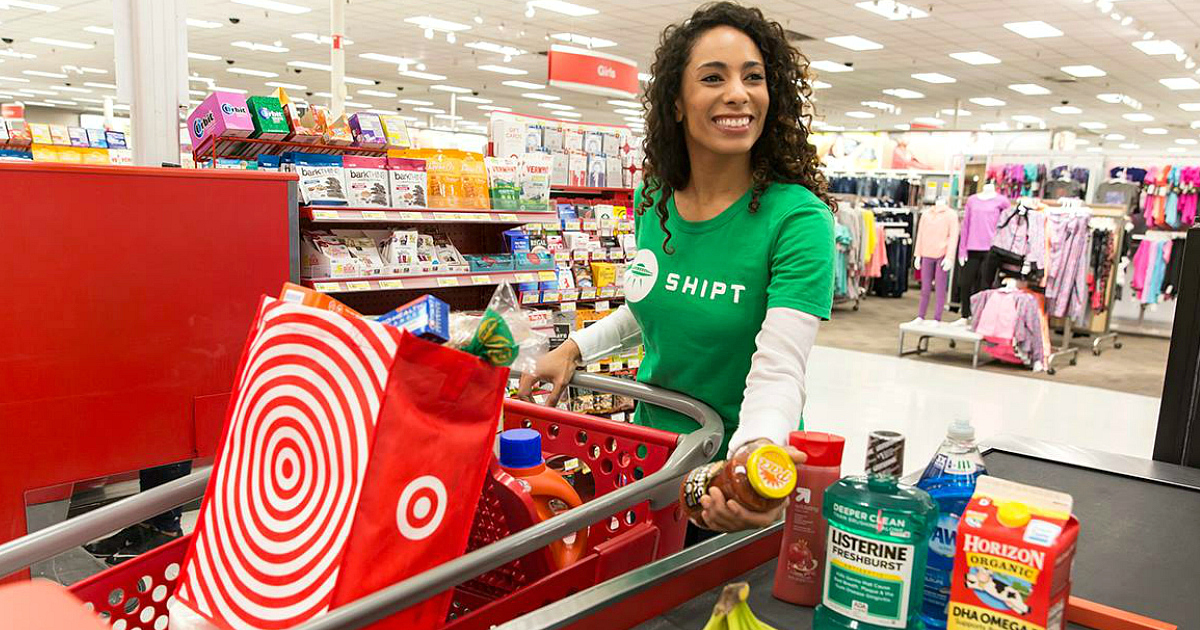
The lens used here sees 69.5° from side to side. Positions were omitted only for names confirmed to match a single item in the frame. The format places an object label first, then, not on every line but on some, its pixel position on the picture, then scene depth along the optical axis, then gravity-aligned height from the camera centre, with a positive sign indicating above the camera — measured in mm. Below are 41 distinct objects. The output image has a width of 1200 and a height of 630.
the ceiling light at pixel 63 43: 16062 +2477
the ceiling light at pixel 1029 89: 17766 +2930
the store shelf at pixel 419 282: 3609 -385
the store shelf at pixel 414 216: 3559 -89
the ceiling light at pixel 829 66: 16078 +2854
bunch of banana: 887 -407
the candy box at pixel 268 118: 3508 +282
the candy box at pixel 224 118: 3383 +266
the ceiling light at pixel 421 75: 19172 +2732
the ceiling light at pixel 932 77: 16972 +2909
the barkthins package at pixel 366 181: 3707 +50
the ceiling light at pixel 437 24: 13414 +2714
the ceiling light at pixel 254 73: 20016 +2646
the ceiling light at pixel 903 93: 19355 +2926
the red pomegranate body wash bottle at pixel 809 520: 1034 -363
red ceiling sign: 10289 +1634
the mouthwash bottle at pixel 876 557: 852 -335
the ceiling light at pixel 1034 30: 12133 +2843
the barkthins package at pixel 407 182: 3861 +60
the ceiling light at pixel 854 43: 13742 +2850
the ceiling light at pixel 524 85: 20573 +2785
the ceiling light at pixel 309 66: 18688 +2690
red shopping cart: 948 -460
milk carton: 807 -315
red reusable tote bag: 889 -294
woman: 1360 -13
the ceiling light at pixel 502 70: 18344 +2792
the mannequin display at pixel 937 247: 9727 -255
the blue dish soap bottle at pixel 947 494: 939 -307
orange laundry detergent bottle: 1328 -423
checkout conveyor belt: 994 -464
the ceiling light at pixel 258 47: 16203 +2650
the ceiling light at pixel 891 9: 11117 +2771
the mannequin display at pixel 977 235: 9125 -94
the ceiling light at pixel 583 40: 14500 +2812
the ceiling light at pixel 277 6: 12617 +2677
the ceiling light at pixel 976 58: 14579 +2865
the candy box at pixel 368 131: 4020 +288
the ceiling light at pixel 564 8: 11992 +2762
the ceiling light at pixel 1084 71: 15328 +2888
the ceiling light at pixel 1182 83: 16312 +2944
